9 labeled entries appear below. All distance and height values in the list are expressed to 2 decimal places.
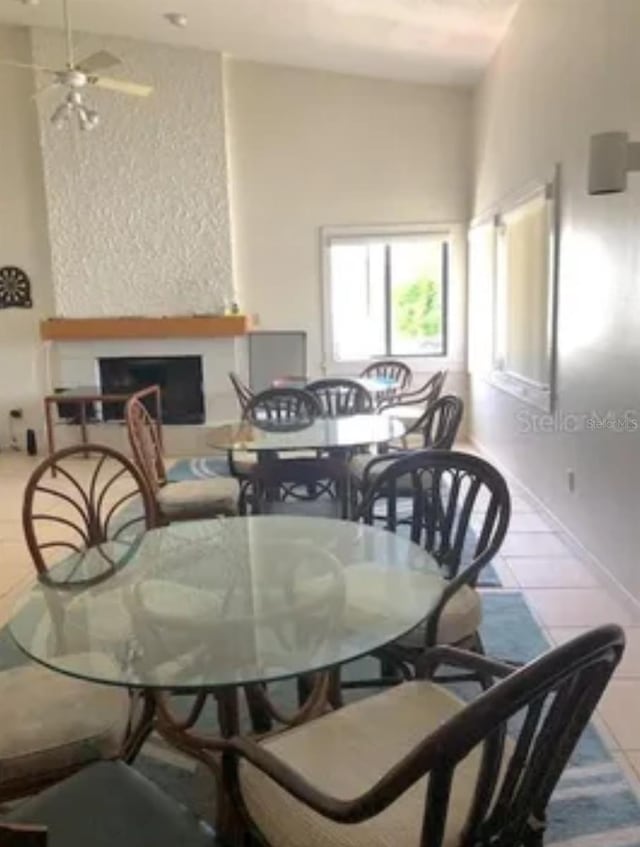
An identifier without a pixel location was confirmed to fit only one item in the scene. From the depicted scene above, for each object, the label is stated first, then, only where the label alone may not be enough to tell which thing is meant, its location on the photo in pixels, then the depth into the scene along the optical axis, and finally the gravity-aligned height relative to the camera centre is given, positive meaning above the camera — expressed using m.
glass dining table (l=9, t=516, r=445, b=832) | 1.50 -0.67
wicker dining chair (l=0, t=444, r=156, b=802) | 1.54 -0.85
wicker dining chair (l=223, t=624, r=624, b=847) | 0.98 -0.77
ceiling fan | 4.09 +1.39
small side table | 6.23 -0.63
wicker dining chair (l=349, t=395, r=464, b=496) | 3.23 -0.57
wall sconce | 2.38 +0.50
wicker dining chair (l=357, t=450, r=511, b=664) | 2.00 -0.66
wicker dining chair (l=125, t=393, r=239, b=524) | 3.39 -0.81
